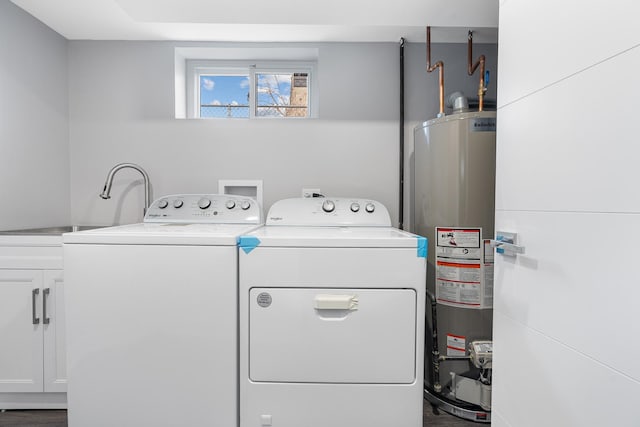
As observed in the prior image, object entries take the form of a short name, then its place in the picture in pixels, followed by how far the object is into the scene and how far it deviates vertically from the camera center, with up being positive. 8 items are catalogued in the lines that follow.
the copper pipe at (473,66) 1.52 +0.77
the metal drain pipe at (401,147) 1.93 +0.37
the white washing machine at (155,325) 1.15 -0.44
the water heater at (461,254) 1.41 -0.21
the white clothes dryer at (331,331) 1.15 -0.45
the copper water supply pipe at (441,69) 1.69 +0.78
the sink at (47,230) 1.48 -0.14
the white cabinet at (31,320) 1.45 -0.53
